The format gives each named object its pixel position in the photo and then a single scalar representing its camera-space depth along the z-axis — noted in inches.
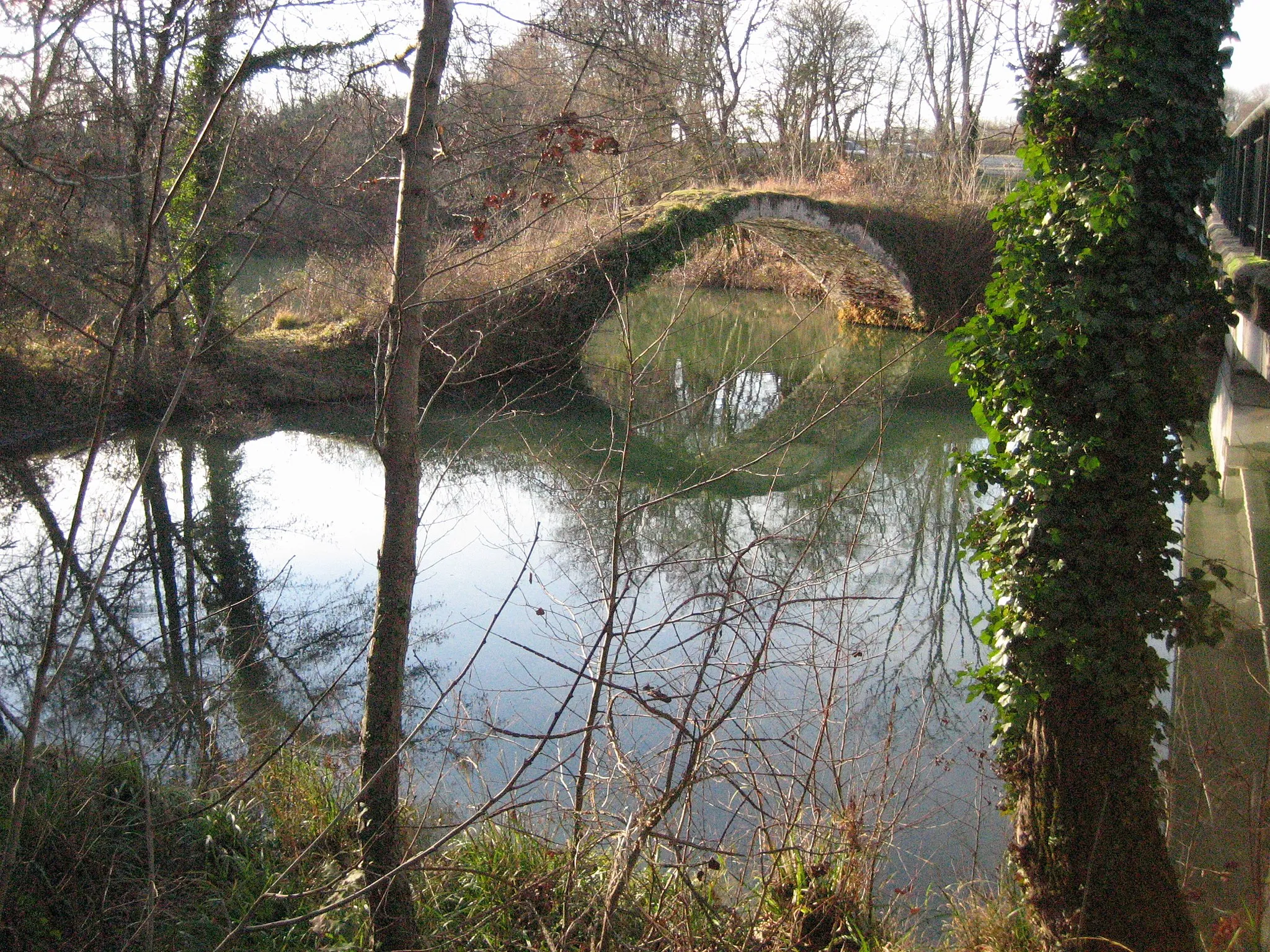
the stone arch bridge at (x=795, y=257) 506.6
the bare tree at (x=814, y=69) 967.6
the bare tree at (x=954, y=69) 896.9
